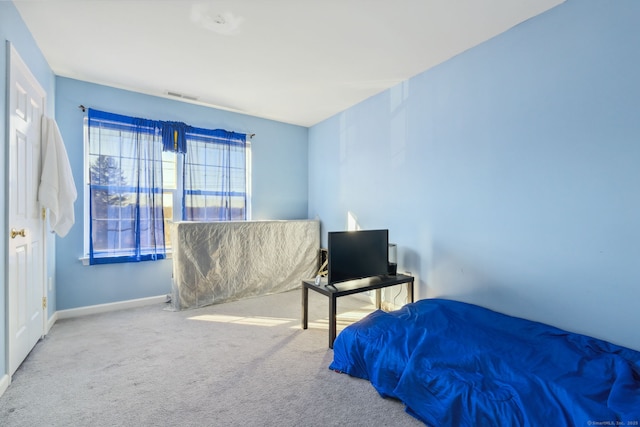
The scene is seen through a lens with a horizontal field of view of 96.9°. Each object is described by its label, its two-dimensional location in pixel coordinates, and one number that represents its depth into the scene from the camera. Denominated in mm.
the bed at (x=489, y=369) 1319
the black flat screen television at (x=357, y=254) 2693
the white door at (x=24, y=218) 1936
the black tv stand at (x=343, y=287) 2436
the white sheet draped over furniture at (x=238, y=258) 3377
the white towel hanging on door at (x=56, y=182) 2438
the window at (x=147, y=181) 3254
